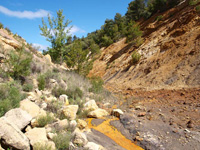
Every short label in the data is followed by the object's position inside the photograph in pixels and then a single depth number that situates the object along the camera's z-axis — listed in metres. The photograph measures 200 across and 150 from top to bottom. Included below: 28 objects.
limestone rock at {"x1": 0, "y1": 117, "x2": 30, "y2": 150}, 2.46
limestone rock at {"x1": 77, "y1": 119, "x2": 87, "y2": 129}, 4.49
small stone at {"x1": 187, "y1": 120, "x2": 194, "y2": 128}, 4.39
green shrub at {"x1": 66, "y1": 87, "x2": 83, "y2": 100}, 6.74
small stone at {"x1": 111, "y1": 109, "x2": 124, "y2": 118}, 5.93
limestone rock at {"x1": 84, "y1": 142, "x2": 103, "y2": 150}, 3.22
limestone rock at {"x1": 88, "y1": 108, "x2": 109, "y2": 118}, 5.77
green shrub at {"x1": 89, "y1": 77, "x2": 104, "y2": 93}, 9.27
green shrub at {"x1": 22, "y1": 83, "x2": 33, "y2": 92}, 5.53
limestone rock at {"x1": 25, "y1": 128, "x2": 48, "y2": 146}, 2.82
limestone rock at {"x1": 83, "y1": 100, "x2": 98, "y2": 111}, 6.11
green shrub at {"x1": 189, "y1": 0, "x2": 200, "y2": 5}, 15.33
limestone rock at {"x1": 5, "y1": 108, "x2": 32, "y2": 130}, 3.15
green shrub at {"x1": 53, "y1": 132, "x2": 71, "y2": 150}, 3.01
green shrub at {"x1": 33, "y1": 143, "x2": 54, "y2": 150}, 2.61
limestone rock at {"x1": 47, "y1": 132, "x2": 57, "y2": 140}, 3.16
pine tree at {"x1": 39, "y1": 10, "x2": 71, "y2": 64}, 11.48
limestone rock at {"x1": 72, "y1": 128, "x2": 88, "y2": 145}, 3.33
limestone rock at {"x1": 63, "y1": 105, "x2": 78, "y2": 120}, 4.55
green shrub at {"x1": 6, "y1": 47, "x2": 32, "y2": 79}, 5.63
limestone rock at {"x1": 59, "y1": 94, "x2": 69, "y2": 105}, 5.81
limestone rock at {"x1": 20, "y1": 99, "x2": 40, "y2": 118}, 3.99
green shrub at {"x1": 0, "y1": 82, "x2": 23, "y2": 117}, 3.57
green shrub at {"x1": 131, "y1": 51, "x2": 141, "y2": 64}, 15.04
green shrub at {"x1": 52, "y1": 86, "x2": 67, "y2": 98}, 6.42
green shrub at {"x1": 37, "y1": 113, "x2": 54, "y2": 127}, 3.59
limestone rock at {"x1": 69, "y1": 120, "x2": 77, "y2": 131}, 3.79
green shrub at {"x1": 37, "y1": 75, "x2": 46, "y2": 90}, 6.27
